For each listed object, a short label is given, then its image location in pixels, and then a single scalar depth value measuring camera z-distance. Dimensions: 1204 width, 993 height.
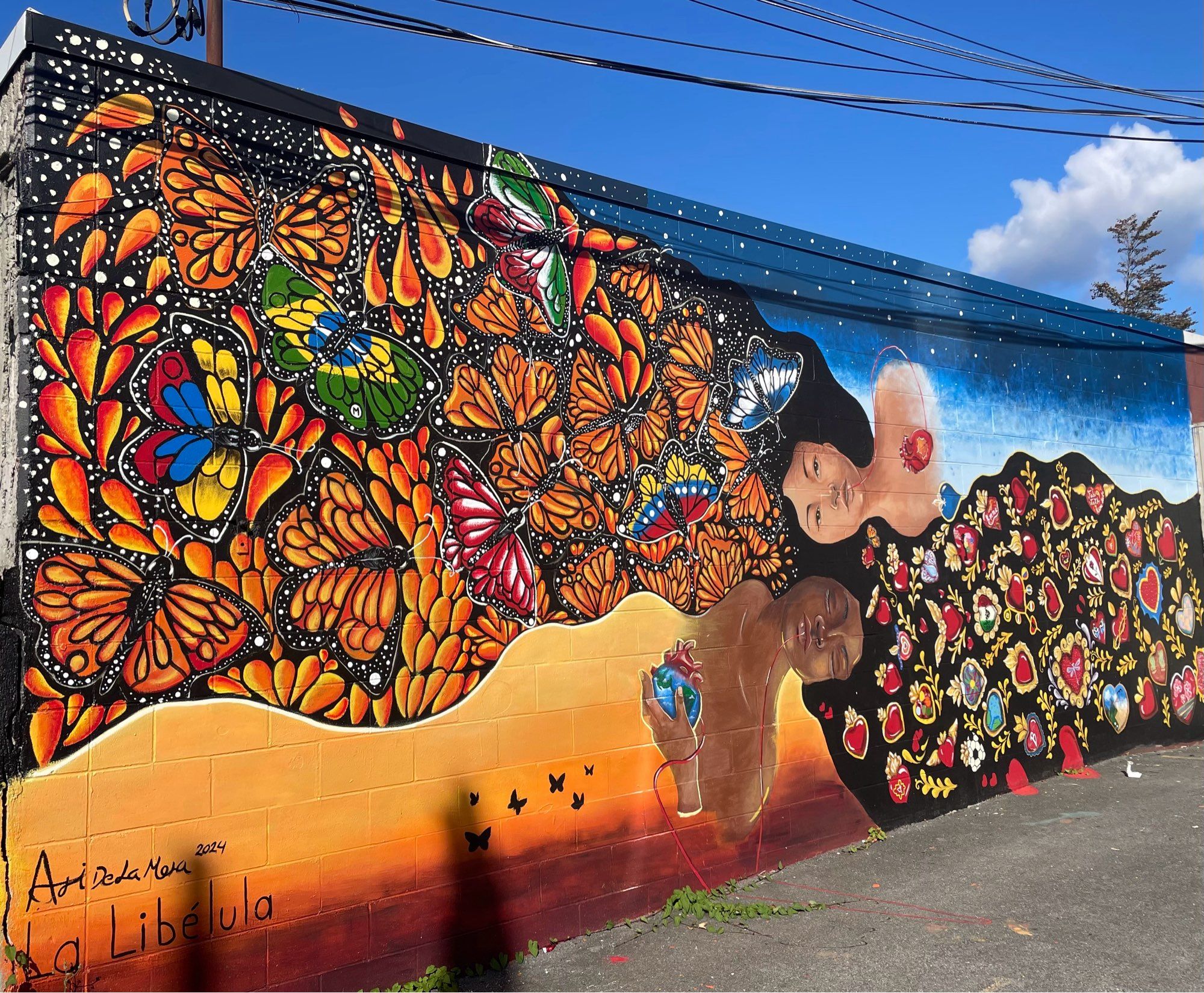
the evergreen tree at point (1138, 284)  42.75
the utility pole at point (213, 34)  5.26
